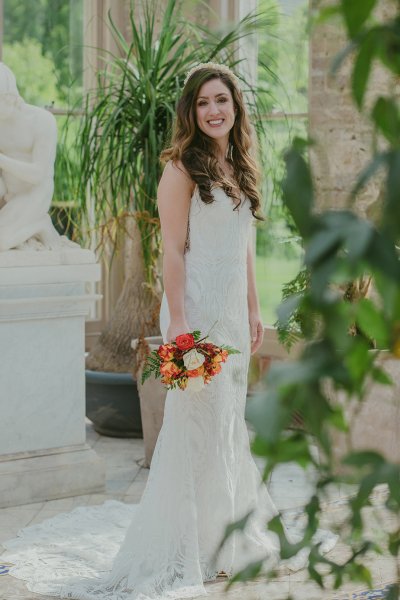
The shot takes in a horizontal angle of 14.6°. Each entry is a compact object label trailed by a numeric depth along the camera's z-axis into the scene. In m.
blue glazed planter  6.72
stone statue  5.81
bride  4.85
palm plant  6.39
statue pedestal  5.76
